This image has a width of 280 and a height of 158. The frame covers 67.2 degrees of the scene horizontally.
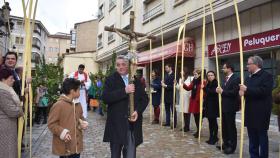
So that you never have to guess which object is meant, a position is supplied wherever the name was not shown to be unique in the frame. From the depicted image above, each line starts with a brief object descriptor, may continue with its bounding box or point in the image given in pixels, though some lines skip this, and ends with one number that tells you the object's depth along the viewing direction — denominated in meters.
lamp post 6.57
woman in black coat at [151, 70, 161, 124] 6.56
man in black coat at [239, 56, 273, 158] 3.27
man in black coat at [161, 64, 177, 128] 5.97
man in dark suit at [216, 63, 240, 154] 3.99
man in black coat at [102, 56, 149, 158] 2.62
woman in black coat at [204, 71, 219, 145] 4.47
